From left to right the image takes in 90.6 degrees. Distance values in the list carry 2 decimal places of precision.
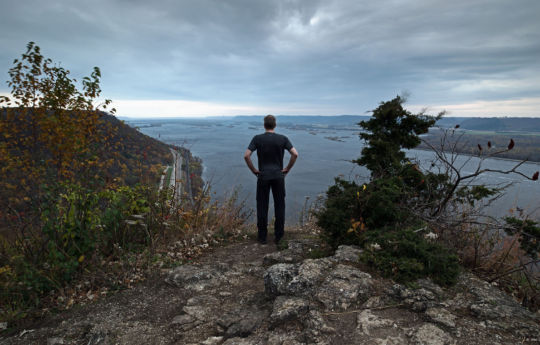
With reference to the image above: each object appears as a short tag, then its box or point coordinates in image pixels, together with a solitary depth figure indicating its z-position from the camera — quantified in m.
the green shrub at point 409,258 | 2.79
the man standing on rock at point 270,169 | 4.62
